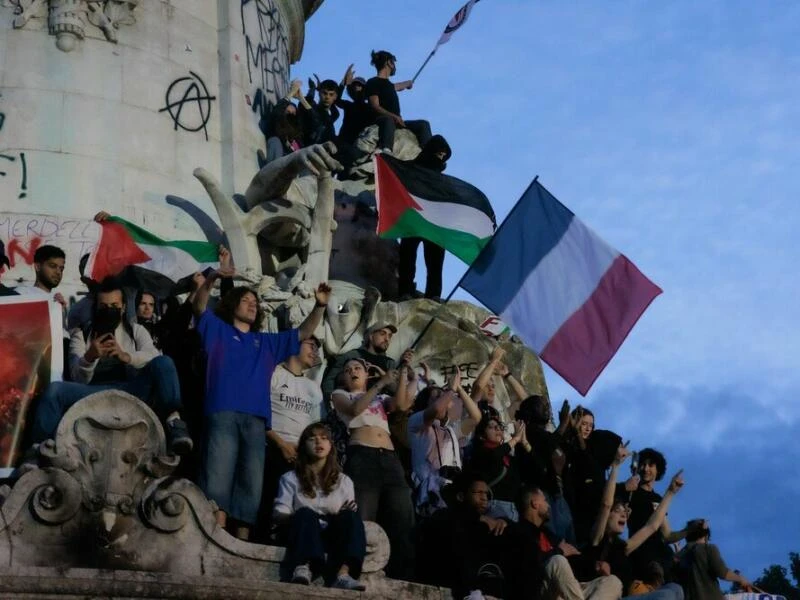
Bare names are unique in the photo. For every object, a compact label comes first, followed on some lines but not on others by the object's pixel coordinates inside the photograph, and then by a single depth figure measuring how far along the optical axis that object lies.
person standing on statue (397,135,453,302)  24.27
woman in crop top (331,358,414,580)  16.52
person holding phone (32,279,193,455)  16.17
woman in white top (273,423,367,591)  15.38
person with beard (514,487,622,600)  16.31
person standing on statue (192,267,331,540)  16.30
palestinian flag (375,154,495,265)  22.75
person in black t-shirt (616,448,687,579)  18.84
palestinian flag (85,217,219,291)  20.55
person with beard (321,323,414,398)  19.14
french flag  21.50
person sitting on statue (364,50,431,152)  25.09
